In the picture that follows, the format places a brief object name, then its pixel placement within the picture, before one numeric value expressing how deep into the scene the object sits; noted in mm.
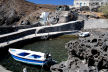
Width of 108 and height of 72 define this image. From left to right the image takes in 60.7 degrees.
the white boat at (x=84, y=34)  17050
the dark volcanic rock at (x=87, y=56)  4415
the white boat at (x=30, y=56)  8106
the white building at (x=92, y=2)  33361
